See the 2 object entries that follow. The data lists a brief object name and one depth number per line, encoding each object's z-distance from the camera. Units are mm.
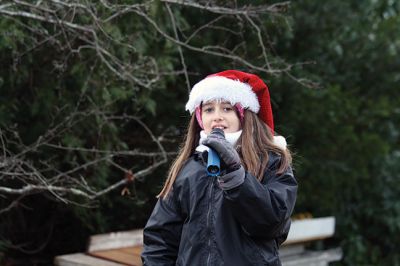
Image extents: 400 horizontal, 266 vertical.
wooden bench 8914
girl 5164
